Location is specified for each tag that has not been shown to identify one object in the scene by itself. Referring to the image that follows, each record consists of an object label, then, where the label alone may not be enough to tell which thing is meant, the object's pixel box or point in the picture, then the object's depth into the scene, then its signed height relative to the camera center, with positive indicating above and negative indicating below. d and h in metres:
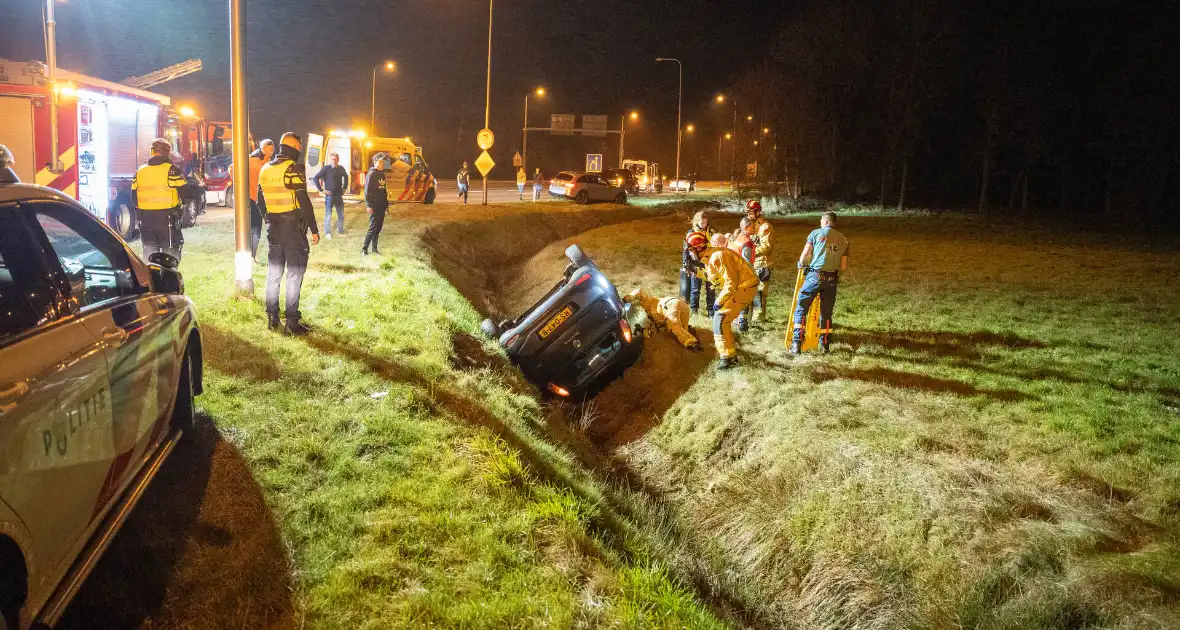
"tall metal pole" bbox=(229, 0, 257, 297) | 9.03 +0.42
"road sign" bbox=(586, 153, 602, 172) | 39.41 +1.80
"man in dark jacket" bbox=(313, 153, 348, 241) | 16.19 +0.13
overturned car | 8.35 -1.43
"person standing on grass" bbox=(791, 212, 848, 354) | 9.52 -0.65
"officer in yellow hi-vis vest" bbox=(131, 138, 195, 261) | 9.45 -0.18
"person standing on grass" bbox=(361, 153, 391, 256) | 14.33 -0.15
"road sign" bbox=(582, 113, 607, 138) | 70.50 +6.67
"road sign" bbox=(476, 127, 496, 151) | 25.27 +1.76
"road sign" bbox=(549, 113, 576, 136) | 70.88 +6.74
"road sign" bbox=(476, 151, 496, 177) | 25.17 +1.00
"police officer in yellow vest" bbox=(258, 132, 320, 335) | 7.86 -0.32
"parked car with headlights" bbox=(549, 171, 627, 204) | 37.22 +0.56
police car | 2.55 -0.82
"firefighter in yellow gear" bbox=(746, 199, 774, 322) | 11.04 -0.51
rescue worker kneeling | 10.09 -1.38
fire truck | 15.12 +0.90
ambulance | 27.53 +1.00
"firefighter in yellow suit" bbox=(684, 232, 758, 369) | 9.18 -0.94
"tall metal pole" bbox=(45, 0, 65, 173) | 15.40 +1.77
